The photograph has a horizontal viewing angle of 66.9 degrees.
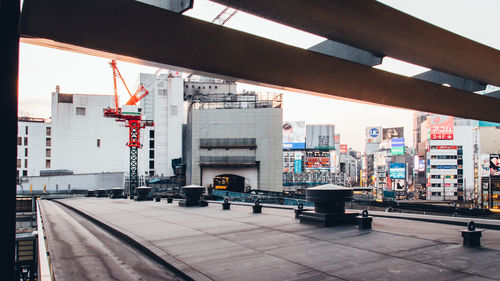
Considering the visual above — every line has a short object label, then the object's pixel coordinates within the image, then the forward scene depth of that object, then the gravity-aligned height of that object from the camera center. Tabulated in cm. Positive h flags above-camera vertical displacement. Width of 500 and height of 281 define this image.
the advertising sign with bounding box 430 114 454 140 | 13215 +1132
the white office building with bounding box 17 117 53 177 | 9169 +288
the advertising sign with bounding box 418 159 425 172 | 16000 -215
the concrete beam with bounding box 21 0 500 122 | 594 +216
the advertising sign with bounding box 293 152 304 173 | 18138 -115
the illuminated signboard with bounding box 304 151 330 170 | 18188 -64
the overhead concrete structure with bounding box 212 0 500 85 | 741 +291
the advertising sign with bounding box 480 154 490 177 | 9179 -122
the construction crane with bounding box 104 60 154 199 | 6888 +758
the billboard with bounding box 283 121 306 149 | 18712 +1224
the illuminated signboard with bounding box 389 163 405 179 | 12744 -346
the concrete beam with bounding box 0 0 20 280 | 519 +34
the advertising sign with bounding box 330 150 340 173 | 19195 -168
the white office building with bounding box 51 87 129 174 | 9238 +573
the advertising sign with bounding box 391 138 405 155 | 16730 +618
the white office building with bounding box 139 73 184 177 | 10156 +843
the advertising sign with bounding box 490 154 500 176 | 8888 -115
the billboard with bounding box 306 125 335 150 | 19150 +1206
